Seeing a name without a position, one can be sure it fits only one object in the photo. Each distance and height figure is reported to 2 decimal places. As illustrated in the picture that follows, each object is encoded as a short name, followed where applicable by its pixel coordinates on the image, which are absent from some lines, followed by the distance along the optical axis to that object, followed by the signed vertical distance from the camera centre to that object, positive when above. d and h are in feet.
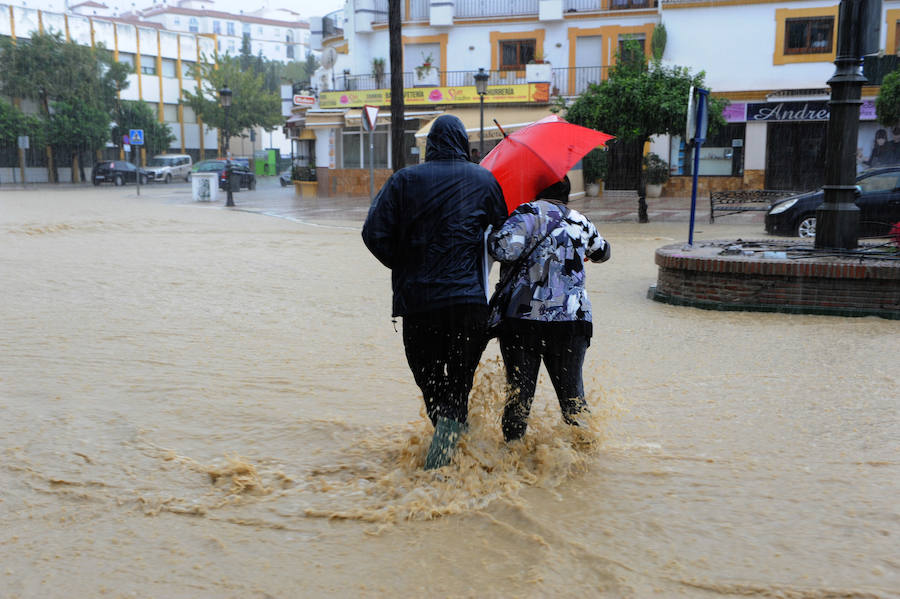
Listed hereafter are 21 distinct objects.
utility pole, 52.13 +5.04
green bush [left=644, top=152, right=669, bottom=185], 96.43 -1.07
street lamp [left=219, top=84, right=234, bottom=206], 99.97 +7.29
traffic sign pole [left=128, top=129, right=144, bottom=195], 113.70 +3.27
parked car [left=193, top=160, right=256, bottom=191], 126.69 -1.80
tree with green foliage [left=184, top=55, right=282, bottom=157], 195.31 +14.09
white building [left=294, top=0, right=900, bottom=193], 92.73 +11.14
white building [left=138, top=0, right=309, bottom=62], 352.49 +57.40
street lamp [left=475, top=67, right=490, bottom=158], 83.76 +7.55
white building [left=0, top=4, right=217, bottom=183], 189.88 +24.11
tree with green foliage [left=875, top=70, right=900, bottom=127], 67.15 +4.60
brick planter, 26.68 -3.91
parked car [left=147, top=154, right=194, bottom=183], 160.76 -1.12
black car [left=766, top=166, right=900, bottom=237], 47.83 -2.24
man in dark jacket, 12.58 -1.18
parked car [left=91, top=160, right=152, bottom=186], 150.82 -2.05
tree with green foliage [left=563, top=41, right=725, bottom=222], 59.62 +3.80
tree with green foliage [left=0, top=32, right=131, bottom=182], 158.10 +14.29
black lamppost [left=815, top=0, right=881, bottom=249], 28.73 +1.17
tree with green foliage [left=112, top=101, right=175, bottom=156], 180.34 +7.49
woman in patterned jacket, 13.10 -1.92
